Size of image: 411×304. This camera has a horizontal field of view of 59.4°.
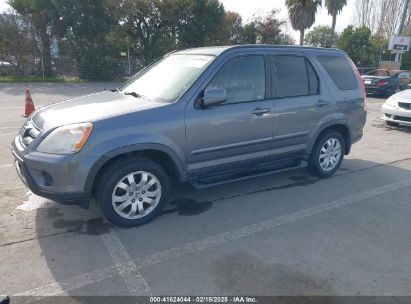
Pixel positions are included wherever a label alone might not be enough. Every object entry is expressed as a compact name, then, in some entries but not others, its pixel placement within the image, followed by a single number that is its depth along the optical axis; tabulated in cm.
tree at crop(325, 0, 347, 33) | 3547
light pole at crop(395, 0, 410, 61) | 2781
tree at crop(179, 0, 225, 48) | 2320
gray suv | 352
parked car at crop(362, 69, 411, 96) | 1695
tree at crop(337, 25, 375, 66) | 3002
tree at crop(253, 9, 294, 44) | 3000
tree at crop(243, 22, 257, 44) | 2791
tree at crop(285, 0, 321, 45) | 2916
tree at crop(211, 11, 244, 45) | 2583
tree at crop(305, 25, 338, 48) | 3472
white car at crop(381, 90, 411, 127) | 885
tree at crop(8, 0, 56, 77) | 1964
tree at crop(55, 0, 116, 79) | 2020
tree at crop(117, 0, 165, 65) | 2181
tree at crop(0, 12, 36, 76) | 1922
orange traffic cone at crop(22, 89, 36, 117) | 924
